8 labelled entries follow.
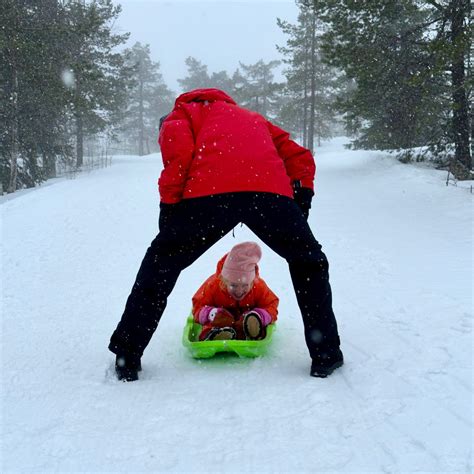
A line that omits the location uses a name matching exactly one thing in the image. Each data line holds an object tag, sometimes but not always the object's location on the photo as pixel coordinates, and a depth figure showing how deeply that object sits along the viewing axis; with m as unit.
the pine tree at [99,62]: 21.56
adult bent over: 2.63
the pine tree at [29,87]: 14.42
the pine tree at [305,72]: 30.72
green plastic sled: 3.00
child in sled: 3.28
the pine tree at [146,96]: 49.75
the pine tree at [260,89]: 39.92
